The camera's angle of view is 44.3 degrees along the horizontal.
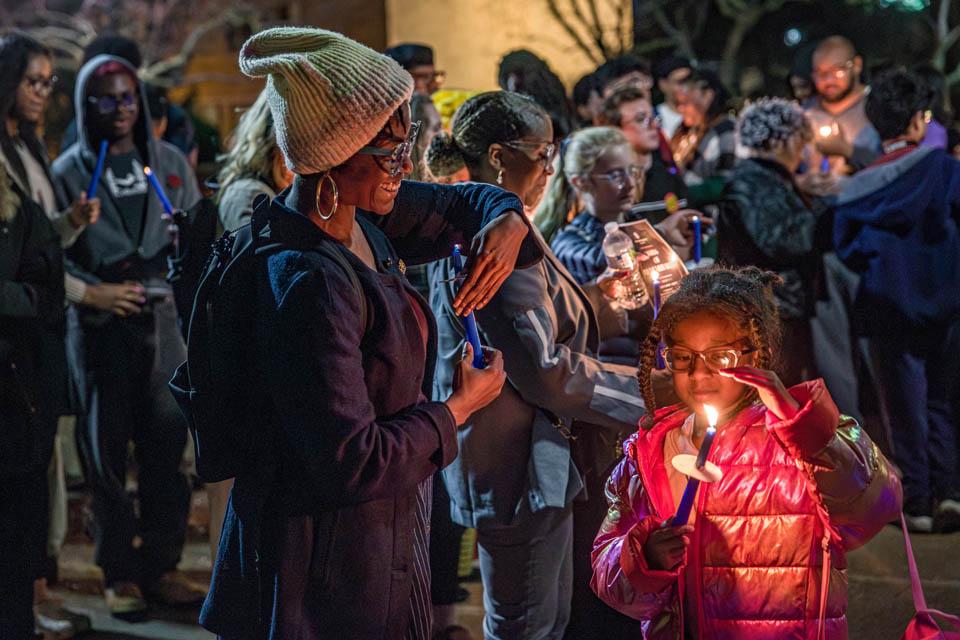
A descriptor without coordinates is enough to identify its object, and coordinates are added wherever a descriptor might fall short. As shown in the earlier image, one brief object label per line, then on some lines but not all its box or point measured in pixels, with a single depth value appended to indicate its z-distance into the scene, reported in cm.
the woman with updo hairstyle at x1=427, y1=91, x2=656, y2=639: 371
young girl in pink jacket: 268
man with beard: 784
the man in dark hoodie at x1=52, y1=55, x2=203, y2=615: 553
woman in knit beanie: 242
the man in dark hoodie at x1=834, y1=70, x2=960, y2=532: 611
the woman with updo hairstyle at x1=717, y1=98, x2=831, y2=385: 621
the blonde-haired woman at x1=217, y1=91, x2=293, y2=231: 448
